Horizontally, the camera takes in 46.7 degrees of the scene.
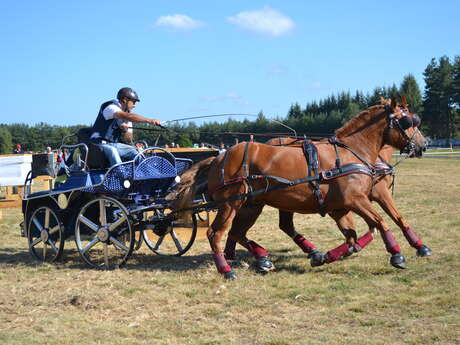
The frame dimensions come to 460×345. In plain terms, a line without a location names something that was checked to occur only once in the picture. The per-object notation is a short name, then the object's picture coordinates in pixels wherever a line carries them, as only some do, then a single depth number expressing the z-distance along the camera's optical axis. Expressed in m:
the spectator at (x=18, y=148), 27.39
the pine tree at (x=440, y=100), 67.75
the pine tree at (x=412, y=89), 71.31
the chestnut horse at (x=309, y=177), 7.15
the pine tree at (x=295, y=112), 84.44
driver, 8.02
